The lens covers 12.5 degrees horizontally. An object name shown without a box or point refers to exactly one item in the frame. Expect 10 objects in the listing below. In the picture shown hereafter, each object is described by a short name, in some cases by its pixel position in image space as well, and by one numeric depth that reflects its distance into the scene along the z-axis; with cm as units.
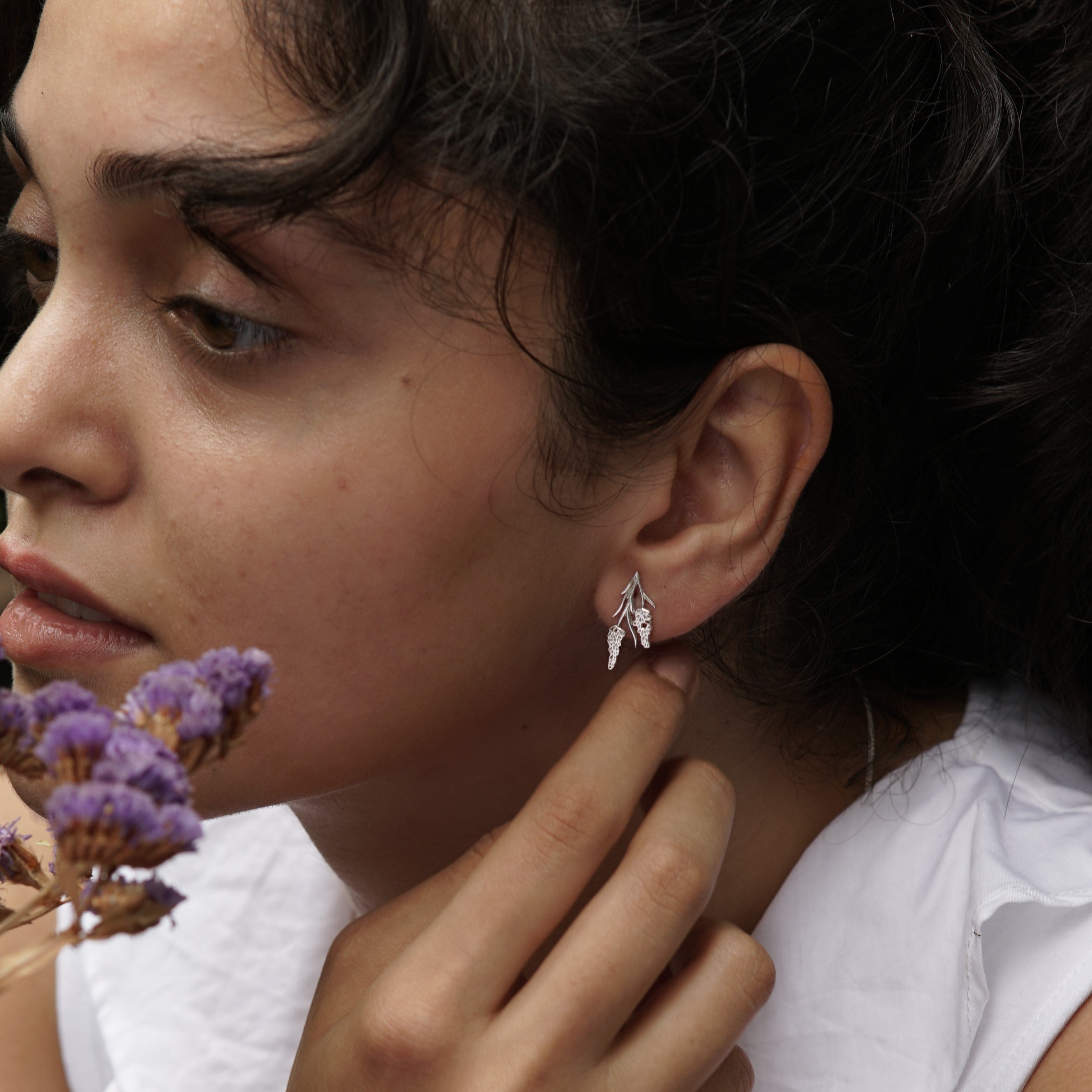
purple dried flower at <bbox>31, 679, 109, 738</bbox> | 77
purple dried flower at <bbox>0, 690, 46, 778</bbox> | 77
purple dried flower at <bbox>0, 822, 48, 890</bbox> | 80
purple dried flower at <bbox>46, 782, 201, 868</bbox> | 75
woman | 85
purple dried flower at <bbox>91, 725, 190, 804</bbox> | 75
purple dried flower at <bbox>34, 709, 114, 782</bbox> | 76
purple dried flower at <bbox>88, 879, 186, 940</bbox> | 76
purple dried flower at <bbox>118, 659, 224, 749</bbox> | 76
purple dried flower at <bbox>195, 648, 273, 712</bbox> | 77
